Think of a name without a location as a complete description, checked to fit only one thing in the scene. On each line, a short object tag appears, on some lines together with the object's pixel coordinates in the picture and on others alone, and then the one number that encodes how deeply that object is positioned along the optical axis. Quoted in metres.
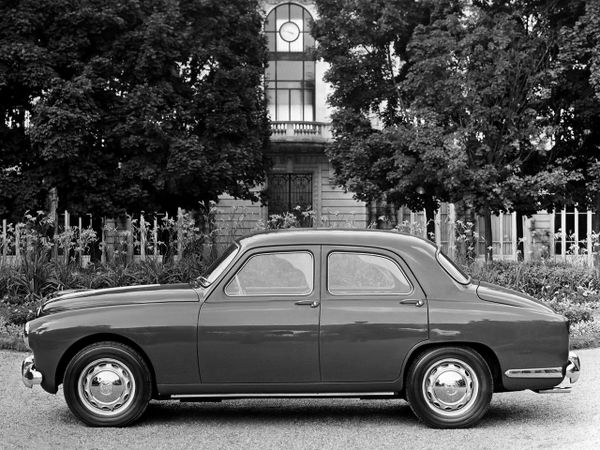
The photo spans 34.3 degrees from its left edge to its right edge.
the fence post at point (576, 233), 19.83
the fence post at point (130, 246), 17.99
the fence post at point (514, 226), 32.15
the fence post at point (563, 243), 19.96
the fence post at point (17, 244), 17.47
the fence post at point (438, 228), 22.45
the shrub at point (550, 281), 16.97
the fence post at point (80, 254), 17.67
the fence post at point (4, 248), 17.45
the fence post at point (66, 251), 17.68
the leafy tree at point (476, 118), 27.50
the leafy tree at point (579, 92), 27.16
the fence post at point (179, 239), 18.12
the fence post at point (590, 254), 21.88
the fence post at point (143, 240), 18.61
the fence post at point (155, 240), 17.72
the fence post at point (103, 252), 19.06
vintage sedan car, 7.64
